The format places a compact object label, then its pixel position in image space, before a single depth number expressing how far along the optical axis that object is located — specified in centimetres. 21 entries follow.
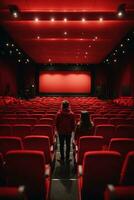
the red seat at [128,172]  149
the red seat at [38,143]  229
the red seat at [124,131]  316
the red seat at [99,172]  157
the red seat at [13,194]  85
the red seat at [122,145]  215
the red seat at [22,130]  315
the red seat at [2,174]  159
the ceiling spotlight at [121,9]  549
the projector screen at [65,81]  1777
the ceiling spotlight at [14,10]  564
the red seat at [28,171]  156
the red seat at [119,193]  86
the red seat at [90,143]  227
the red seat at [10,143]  213
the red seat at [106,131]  315
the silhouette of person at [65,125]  302
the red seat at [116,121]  408
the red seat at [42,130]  310
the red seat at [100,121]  397
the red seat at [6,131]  315
